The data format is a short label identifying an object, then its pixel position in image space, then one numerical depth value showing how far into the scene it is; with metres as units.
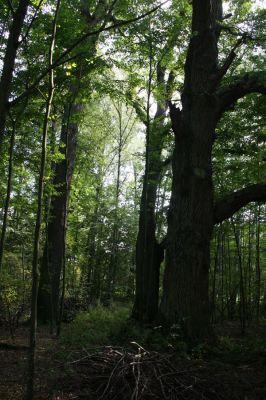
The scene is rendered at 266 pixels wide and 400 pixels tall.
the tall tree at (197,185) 7.46
